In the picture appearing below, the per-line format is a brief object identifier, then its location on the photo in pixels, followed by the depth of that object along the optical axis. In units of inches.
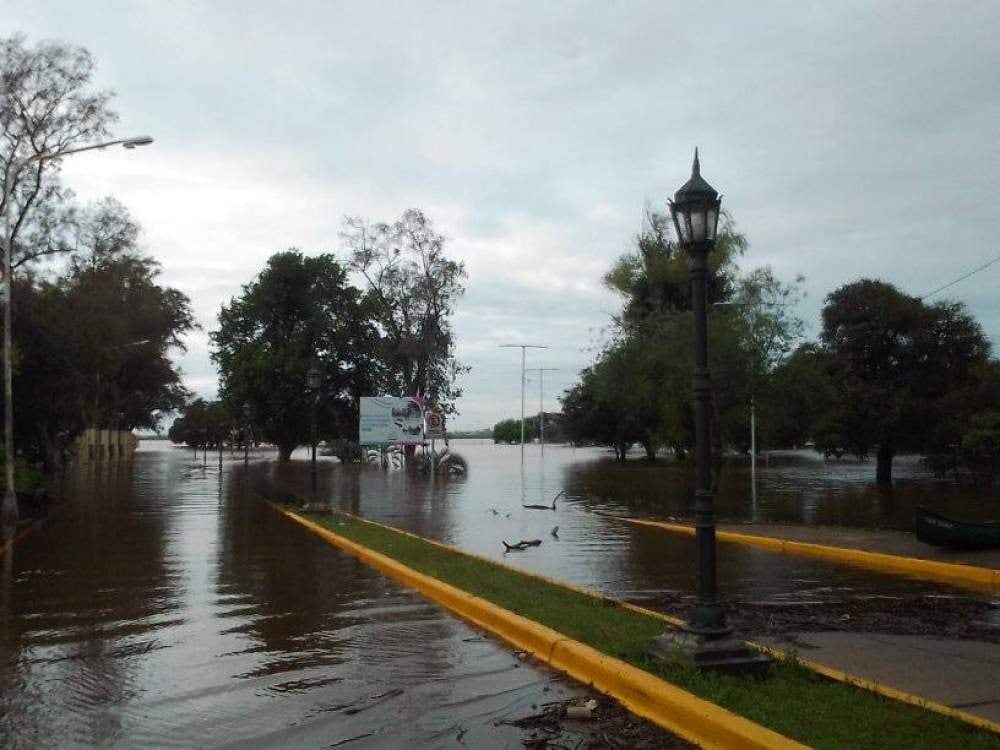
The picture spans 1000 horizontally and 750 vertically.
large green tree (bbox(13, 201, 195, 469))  957.8
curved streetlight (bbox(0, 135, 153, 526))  752.3
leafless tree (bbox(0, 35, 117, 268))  991.6
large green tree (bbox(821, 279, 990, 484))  1451.8
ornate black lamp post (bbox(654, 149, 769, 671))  260.8
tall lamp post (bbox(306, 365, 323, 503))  933.8
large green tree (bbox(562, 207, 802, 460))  1039.0
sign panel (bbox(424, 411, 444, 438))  1482.5
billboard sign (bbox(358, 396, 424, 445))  1521.9
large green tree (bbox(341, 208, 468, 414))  2171.5
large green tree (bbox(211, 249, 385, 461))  2153.1
